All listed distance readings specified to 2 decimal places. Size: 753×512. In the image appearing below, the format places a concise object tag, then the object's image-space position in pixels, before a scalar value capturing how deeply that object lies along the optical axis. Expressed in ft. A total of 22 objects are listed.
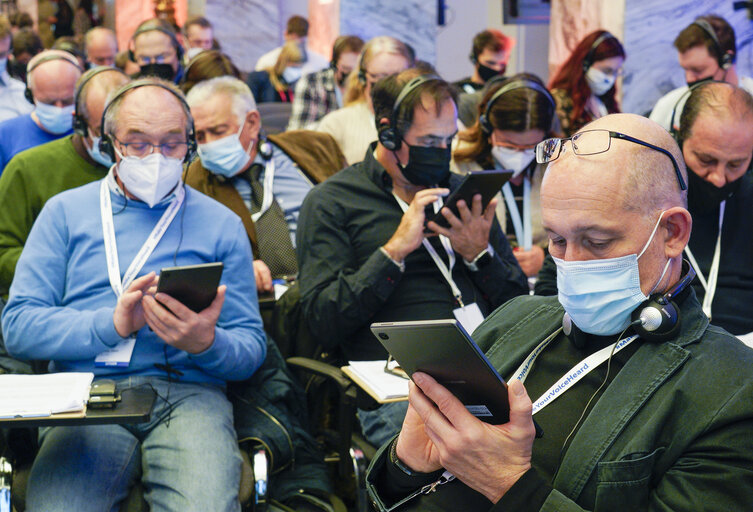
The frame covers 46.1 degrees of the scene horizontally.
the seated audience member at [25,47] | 29.01
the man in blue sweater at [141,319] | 8.85
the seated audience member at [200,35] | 31.91
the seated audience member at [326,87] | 23.79
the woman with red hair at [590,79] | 18.65
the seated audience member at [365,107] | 17.43
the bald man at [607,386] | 5.58
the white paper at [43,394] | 7.68
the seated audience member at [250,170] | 13.96
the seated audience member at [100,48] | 27.22
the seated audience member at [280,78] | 29.30
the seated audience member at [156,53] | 18.97
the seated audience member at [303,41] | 31.04
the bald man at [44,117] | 16.05
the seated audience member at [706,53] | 18.62
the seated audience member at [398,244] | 10.87
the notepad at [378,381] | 8.80
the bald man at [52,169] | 11.97
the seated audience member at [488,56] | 25.05
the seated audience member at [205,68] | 17.63
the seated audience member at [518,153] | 13.83
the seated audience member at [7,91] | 22.04
